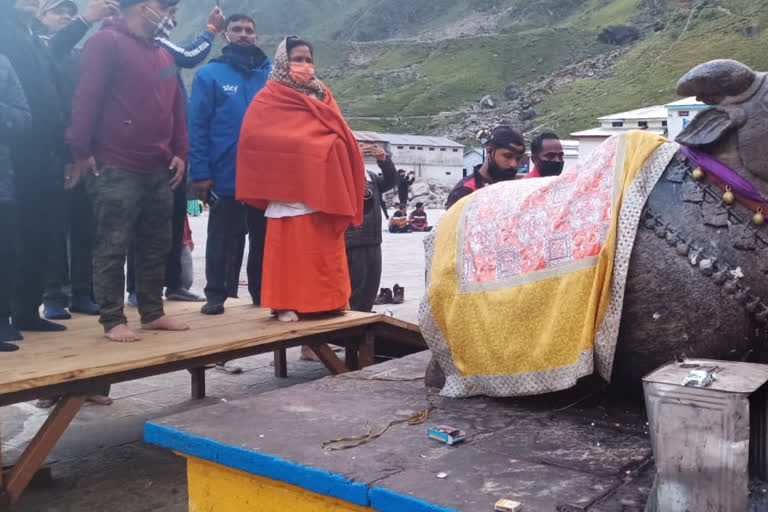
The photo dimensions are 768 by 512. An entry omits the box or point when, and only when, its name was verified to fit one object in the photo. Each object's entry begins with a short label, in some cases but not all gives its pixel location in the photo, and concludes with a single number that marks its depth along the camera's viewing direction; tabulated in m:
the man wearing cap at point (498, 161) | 4.68
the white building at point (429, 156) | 49.50
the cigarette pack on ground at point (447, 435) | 2.56
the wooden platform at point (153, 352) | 3.26
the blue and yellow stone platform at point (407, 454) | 2.16
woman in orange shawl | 4.45
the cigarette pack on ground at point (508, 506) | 1.99
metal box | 1.77
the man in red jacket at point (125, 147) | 4.02
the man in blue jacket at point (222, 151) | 5.07
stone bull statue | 2.42
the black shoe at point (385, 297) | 8.39
